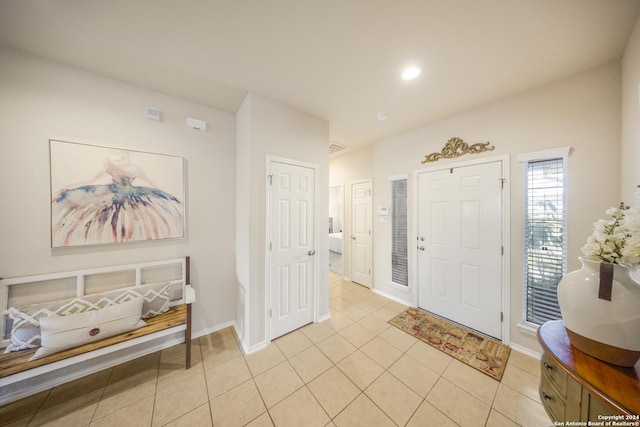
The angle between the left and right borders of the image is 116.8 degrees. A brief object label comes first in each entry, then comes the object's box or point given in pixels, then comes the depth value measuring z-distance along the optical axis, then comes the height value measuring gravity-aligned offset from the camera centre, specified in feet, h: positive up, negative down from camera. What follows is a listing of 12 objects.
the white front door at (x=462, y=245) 7.42 -1.39
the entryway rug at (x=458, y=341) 6.28 -4.81
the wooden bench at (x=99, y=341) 4.33 -3.33
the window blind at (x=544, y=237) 6.27 -0.85
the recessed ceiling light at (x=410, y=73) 5.78 +4.20
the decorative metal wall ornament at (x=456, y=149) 7.66 +2.59
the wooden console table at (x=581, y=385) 2.45 -2.34
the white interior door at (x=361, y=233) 12.16 -1.33
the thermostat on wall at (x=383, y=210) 11.04 +0.11
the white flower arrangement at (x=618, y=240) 2.76 -0.44
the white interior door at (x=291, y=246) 7.42 -1.35
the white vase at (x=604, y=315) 2.78 -1.55
